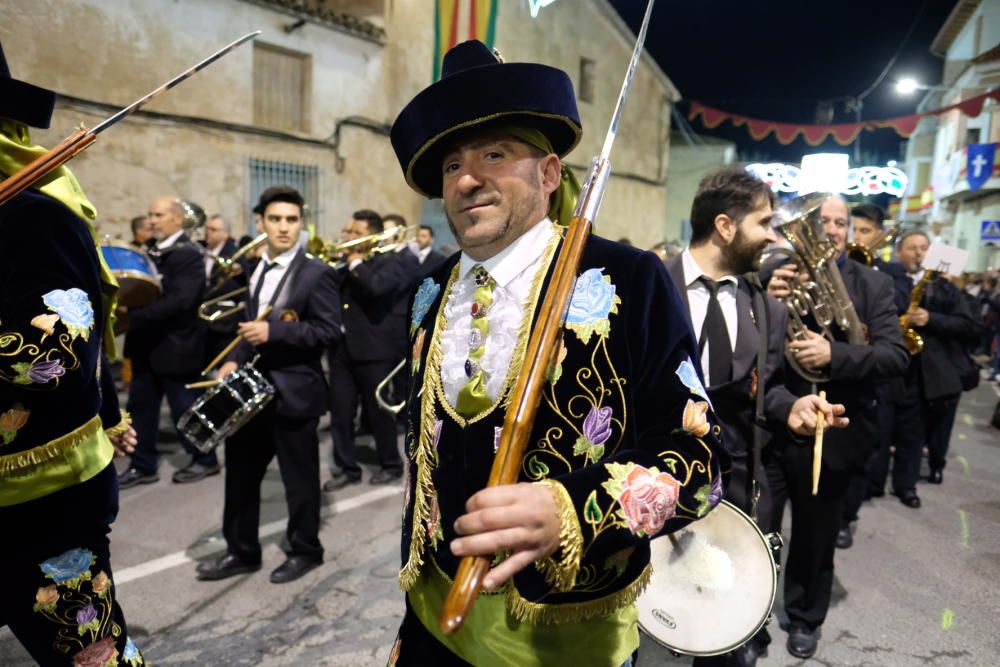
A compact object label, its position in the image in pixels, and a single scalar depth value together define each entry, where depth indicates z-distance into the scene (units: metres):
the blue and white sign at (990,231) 11.84
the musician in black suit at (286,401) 3.87
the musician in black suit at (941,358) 5.68
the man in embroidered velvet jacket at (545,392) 1.41
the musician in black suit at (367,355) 5.77
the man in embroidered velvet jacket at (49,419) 1.89
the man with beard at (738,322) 2.71
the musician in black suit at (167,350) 5.55
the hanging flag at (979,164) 17.88
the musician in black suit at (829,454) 3.14
